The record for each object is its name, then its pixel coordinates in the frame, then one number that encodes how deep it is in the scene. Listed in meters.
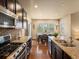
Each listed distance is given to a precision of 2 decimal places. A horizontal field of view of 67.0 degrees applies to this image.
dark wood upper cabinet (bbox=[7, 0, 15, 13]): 1.26
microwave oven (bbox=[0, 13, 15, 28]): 1.12
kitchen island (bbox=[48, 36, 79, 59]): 0.94
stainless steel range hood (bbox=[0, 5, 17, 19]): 0.97
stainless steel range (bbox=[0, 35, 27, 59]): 0.88
